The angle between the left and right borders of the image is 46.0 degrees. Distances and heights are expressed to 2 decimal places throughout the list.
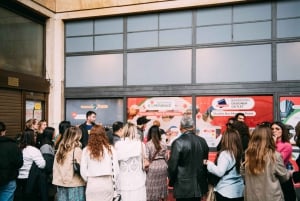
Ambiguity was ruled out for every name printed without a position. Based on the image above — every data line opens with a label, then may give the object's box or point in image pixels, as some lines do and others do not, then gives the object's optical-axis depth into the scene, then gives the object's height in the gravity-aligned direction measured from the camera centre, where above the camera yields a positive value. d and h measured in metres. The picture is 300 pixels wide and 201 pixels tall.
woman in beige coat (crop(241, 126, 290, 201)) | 4.11 -0.73
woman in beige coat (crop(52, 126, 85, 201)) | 5.14 -0.91
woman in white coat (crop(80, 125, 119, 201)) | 4.87 -0.84
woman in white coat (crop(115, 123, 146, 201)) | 5.40 -0.91
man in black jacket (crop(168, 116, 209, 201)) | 5.10 -0.89
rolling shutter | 9.15 -0.10
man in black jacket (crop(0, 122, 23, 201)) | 5.07 -0.84
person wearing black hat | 7.58 -0.36
